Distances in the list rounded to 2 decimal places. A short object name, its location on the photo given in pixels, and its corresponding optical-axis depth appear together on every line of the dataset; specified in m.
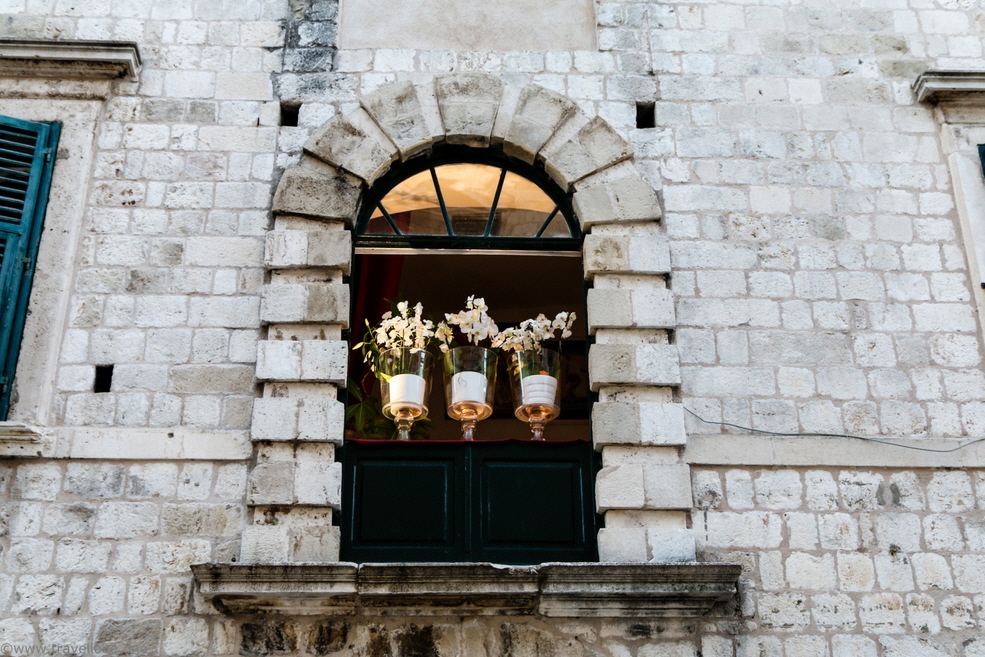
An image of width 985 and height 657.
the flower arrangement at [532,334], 6.39
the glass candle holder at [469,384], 6.22
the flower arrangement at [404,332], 6.36
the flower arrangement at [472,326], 6.41
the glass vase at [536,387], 6.27
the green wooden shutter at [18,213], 5.98
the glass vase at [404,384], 6.18
